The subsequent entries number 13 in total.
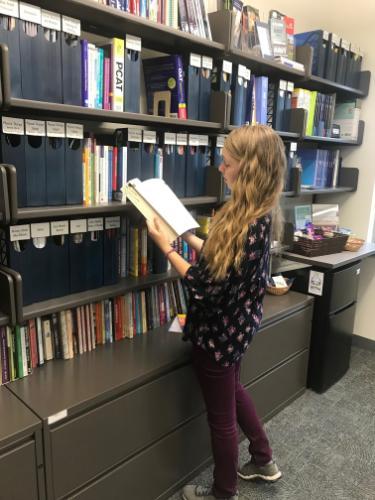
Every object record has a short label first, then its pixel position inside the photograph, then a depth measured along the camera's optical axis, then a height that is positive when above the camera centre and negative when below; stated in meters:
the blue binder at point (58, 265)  1.54 -0.42
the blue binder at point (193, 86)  1.82 +0.30
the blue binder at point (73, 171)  1.47 -0.07
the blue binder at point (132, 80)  1.58 +0.27
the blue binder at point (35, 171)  1.38 -0.07
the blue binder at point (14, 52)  1.24 +0.28
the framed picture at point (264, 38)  2.17 +0.61
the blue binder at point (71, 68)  1.39 +0.27
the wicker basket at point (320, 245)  2.53 -0.51
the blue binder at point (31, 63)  1.29 +0.26
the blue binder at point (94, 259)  1.65 -0.42
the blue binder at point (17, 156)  1.32 -0.02
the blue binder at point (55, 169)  1.42 -0.06
